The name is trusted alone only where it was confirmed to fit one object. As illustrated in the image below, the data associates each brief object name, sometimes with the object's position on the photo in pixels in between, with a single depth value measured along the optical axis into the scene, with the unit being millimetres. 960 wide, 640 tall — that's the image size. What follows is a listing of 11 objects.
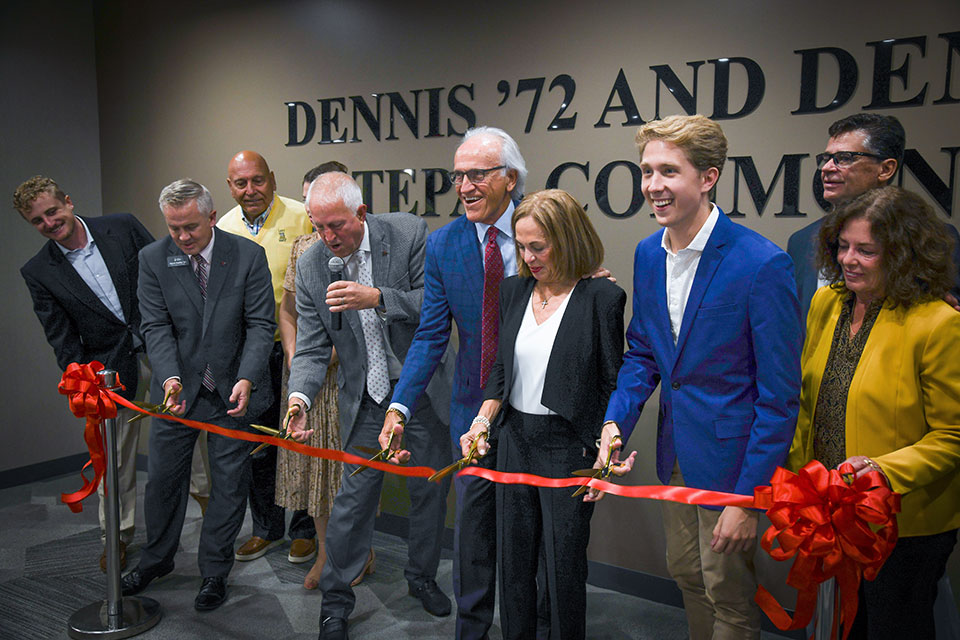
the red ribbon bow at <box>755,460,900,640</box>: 1701
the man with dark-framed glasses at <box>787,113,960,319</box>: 2482
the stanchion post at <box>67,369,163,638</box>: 3246
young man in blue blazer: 2010
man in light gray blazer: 3033
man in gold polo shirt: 4016
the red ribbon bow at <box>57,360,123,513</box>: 3189
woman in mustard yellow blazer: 1907
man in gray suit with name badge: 3471
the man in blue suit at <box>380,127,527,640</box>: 2654
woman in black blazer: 2359
